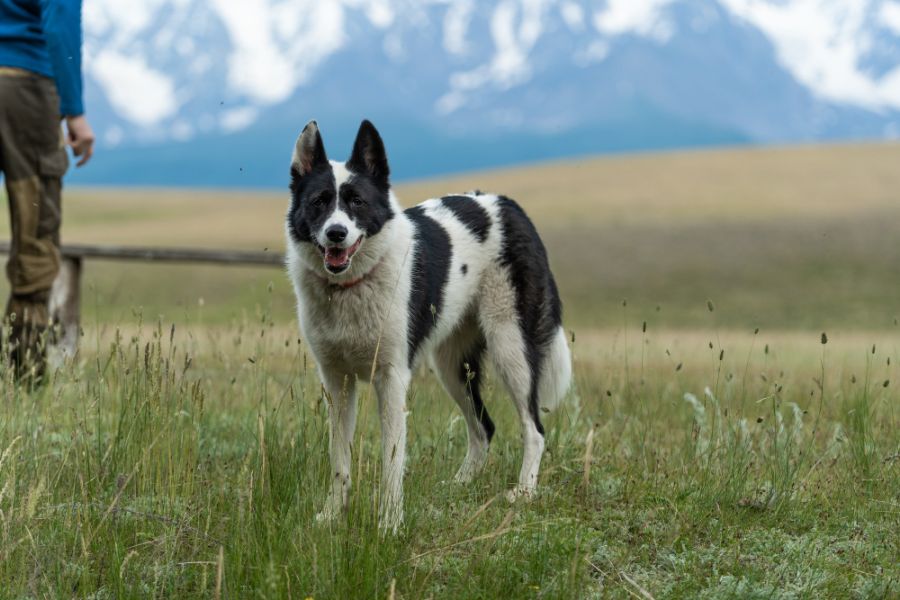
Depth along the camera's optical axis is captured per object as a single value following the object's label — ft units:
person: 39.01
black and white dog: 27.07
